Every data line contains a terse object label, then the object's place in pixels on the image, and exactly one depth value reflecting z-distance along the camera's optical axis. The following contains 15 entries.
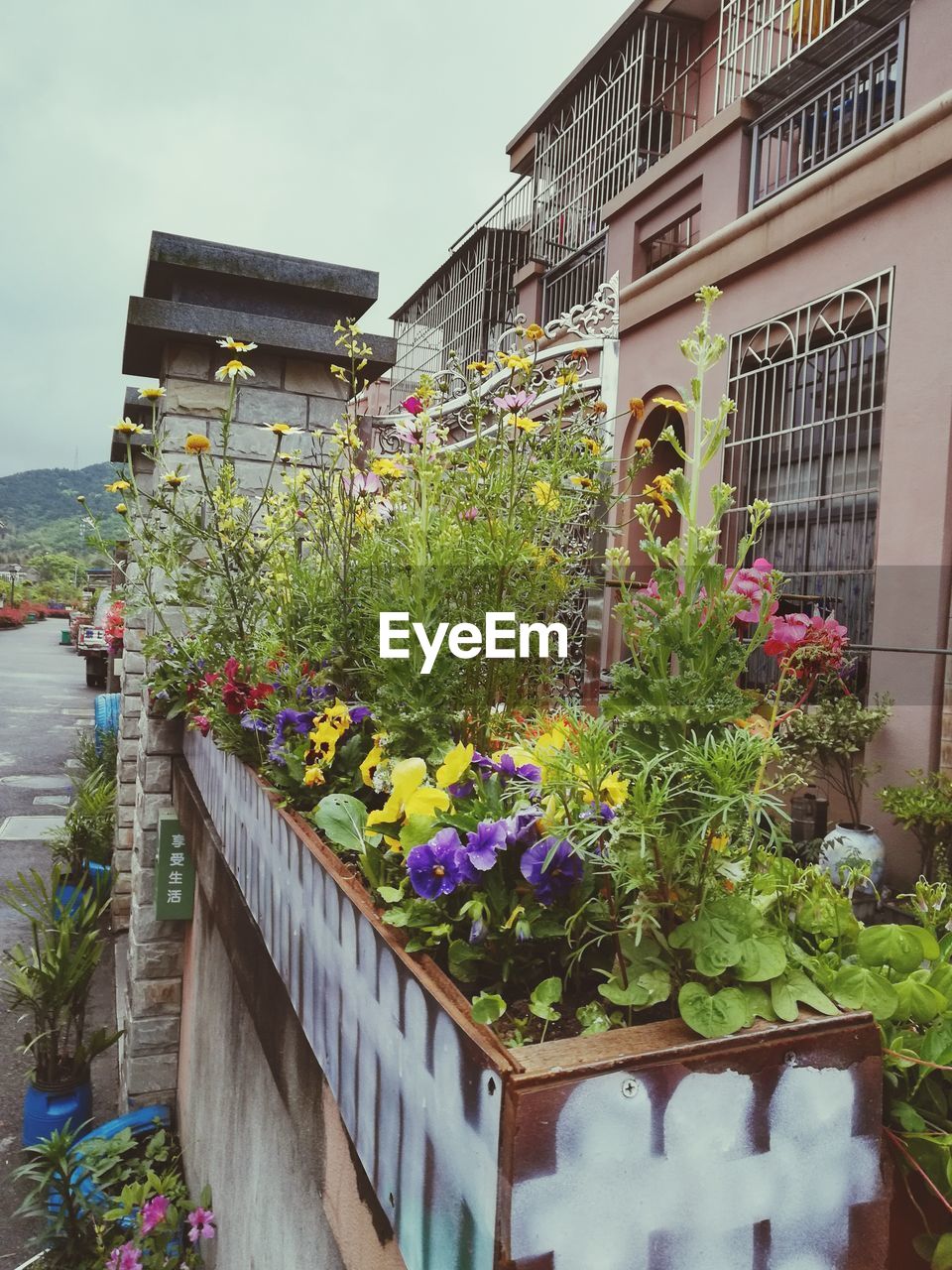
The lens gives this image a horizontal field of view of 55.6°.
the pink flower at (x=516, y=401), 1.90
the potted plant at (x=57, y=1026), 3.85
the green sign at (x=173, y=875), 3.54
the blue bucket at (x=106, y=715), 8.72
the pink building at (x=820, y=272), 4.95
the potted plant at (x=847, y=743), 4.70
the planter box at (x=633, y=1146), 0.65
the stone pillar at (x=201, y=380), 3.60
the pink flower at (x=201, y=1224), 2.55
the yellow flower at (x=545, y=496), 1.83
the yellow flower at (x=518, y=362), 2.03
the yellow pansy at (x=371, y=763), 1.44
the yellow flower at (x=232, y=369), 2.76
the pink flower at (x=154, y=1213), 2.70
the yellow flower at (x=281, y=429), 2.73
